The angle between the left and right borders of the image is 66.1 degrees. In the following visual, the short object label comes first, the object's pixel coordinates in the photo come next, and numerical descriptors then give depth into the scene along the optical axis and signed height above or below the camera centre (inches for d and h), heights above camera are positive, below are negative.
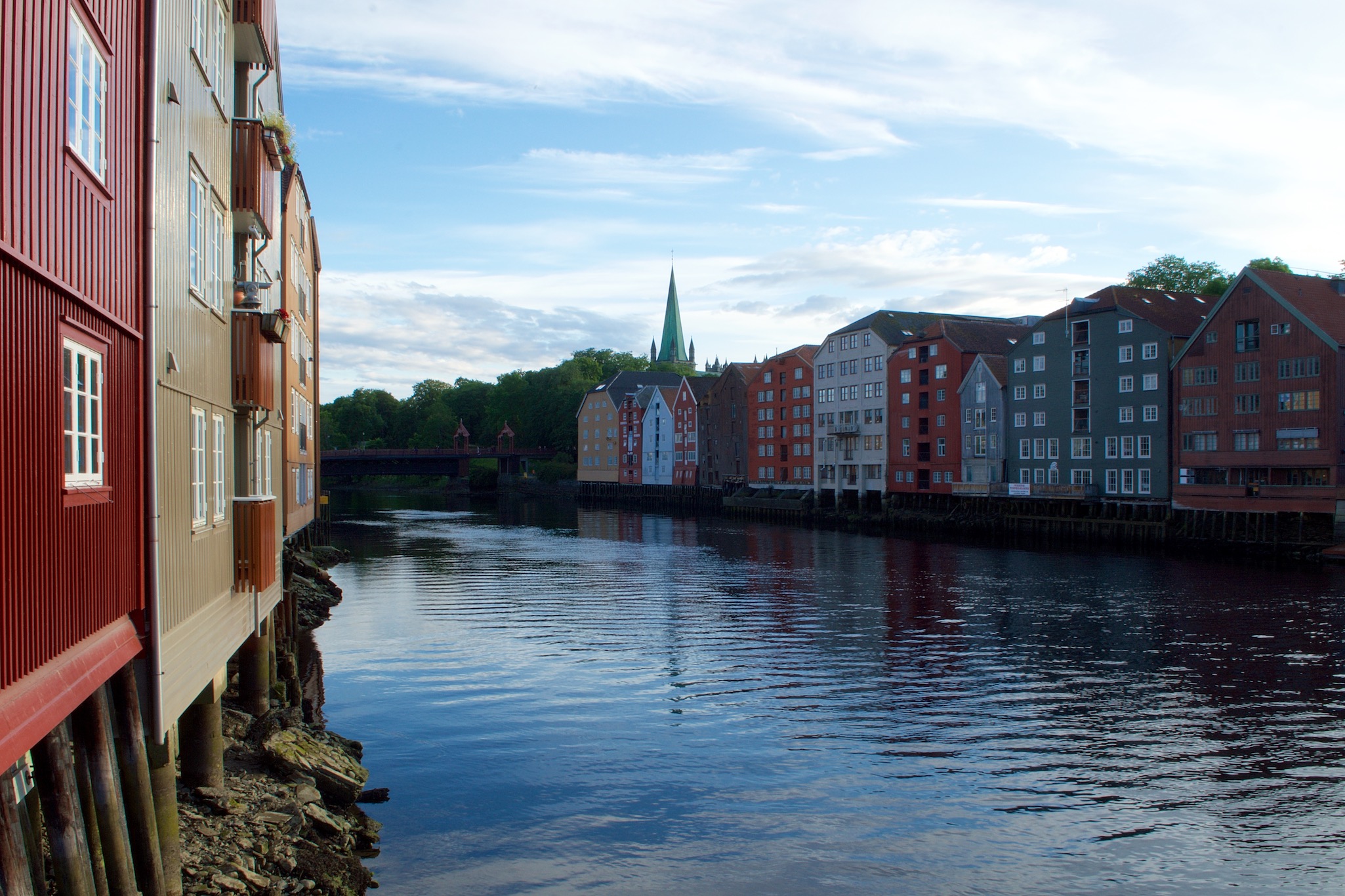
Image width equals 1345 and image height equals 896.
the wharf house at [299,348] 1098.1 +150.3
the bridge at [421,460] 4936.0 -2.3
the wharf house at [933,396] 3230.8 +193.2
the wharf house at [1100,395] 2603.3 +158.1
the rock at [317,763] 588.4 -179.1
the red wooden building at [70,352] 257.6 +31.9
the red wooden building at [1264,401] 2164.1 +115.3
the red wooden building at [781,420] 4001.0 +142.9
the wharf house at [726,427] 4402.1 +130.2
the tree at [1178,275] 3599.9 +624.8
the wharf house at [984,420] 3053.6 +102.5
